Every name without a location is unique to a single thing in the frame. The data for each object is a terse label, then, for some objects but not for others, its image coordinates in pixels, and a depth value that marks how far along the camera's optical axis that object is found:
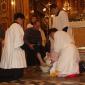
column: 10.09
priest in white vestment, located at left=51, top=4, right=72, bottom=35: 7.66
